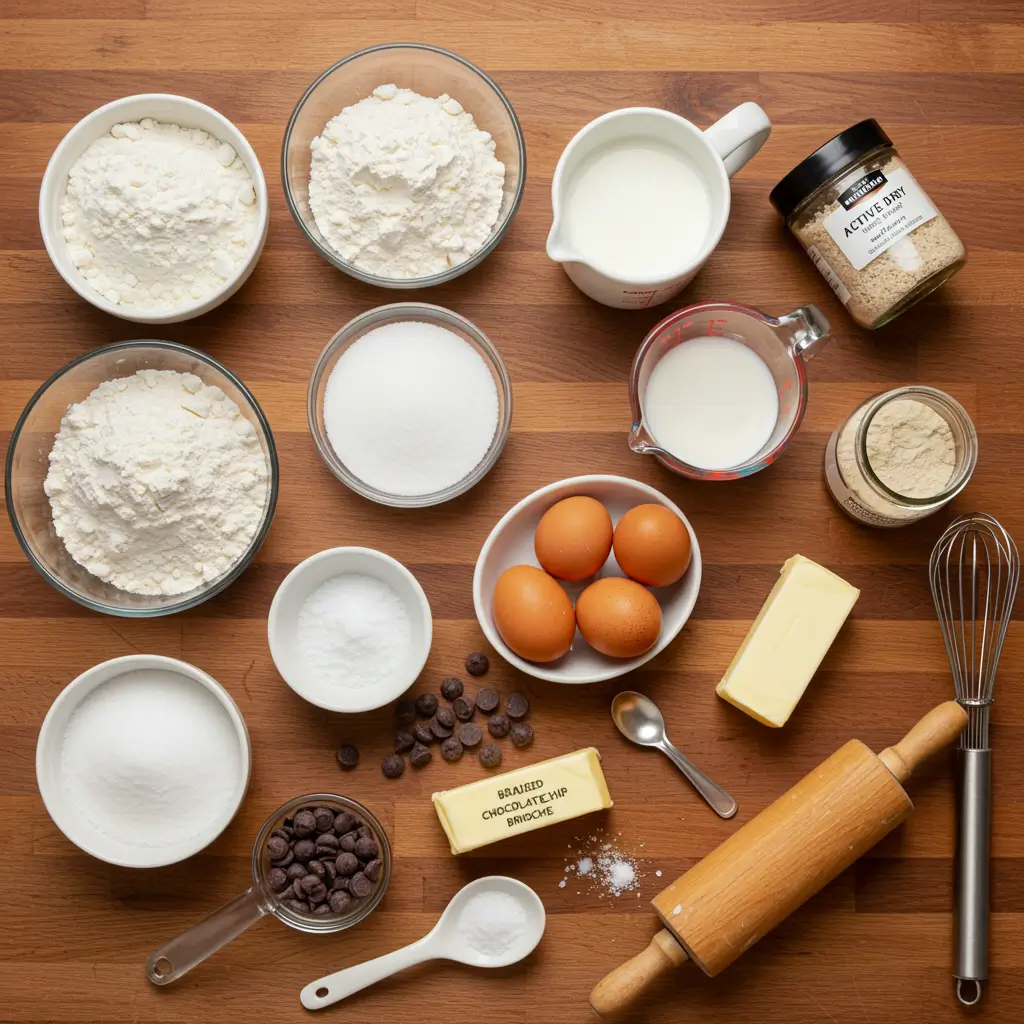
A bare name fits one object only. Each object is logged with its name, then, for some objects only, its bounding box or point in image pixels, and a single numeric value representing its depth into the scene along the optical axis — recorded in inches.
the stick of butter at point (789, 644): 52.2
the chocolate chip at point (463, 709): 53.6
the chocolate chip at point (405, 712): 53.8
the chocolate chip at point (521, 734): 53.6
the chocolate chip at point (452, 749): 53.5
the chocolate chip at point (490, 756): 53.6
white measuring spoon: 51.8
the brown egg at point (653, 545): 49.0
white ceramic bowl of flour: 50.9
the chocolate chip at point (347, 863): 50.5
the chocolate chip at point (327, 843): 51.0
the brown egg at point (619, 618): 48.7
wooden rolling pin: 49.2
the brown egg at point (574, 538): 49.4
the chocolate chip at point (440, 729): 53.6
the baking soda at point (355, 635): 51.4
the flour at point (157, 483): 47.9
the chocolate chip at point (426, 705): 53.7
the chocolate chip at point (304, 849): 51.1
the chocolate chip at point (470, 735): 53.4
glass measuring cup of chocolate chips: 50.8
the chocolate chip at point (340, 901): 50.6
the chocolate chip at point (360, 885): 50.6
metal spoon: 53.7
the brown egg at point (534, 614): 48.8
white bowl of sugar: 49.9
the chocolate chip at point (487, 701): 53.6
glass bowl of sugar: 51.5
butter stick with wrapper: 51.2
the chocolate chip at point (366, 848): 50.8
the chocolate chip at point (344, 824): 51.3
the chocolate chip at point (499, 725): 53.6
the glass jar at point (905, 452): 51.2
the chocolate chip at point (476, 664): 53.9
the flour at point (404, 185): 50.1
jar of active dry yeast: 50.4
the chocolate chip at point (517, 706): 53.7
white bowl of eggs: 49.0
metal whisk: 53.2
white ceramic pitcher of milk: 50.0
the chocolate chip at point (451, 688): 53.8
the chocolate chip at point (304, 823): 51.3
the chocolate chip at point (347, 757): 53.4
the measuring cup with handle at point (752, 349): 50.1
